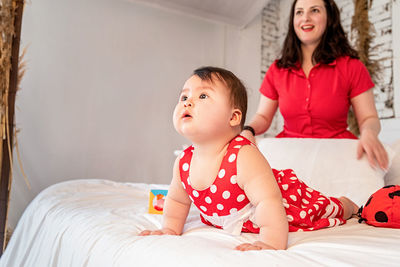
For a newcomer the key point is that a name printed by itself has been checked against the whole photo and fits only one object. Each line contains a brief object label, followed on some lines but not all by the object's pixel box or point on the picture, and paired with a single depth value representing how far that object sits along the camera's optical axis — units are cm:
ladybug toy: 97
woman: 172
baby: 83
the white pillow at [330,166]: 133
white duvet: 64
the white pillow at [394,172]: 149
